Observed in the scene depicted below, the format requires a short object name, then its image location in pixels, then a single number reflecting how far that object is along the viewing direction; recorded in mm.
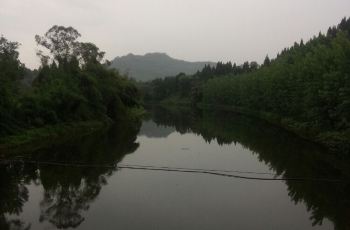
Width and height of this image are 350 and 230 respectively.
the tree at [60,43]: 60906
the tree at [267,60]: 139825
